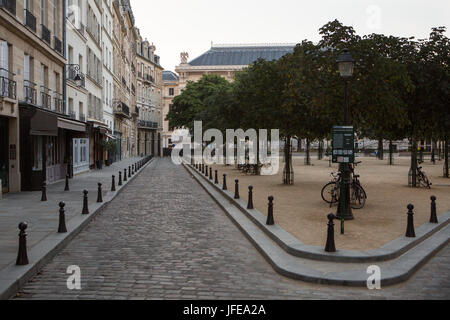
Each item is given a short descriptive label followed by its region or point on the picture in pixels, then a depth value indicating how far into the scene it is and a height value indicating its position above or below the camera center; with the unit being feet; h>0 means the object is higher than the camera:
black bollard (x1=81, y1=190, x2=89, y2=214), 39.80 -5.07
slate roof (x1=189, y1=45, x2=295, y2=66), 298.97 +59.43
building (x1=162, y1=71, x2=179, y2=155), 302.66 +34.00
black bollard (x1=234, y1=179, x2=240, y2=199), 52.22 -5.29
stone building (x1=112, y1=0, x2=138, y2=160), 154.51 +26.34
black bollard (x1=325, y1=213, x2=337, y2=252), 25.68 -5.03
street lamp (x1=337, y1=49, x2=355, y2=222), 34.24 +5.41
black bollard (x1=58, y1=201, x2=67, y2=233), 31.07 -5.03
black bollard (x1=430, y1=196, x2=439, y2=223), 36.37 -5.02
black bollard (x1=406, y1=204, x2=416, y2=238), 30.25 -5.15
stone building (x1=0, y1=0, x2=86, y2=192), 54.75 +6.58
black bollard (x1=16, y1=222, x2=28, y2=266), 22.39 -5.00
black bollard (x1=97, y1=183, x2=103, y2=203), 48.60 -5.29
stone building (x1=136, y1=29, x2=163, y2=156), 235.20 +25.33
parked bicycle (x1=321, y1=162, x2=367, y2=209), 45.16 -4.50
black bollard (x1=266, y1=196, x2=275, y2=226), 34.88 -5.17
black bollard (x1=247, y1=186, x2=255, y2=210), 44.09 -5.31
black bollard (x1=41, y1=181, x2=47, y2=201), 48.85 -5.04
